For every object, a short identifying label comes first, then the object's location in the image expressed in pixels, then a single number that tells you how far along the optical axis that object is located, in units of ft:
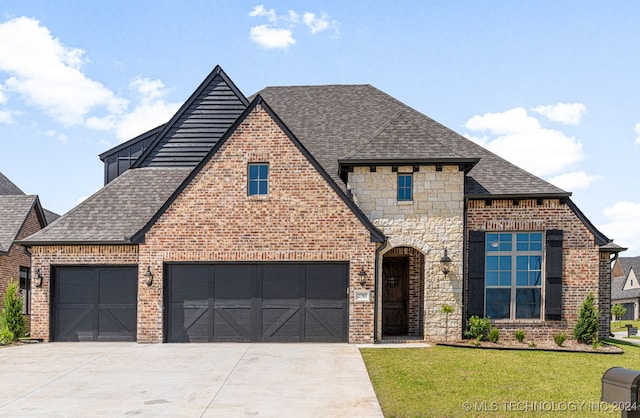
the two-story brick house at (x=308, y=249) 49.11
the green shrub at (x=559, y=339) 47.46
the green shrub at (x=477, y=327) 49.44
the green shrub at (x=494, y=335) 48.83
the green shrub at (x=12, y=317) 52.13
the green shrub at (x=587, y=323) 49.34
